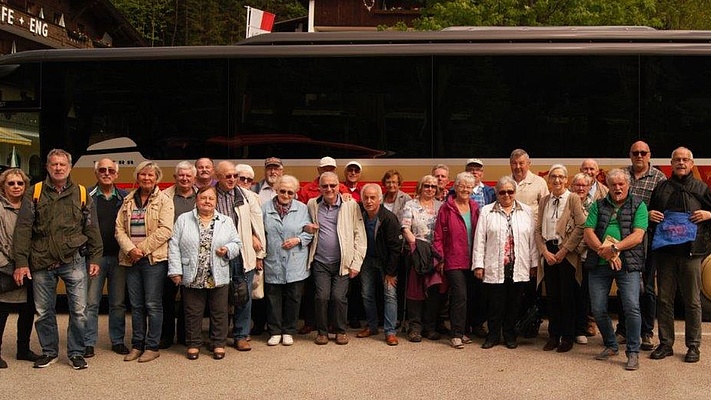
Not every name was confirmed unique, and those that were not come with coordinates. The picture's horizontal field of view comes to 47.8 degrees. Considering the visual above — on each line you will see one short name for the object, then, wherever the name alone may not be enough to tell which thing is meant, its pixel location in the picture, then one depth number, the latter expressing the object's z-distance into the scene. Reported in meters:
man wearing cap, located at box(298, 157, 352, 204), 8.95
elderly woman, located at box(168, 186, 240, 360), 7.38
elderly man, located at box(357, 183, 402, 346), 8.20
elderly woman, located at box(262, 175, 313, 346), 8.12
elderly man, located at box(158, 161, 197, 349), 7.62
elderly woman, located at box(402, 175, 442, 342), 8.23
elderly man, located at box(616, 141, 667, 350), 7.91
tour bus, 9.52
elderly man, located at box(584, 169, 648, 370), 7.16
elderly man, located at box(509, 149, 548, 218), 8.49
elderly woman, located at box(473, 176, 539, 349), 7.88
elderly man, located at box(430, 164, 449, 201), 8.57
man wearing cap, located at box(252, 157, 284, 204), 8.89
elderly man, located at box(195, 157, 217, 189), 7.84
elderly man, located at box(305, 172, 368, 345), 8.16
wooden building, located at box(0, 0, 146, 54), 29.05
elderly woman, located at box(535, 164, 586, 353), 7.65
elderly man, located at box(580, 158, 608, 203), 8.06
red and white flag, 26.45
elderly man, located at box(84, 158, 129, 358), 7.61
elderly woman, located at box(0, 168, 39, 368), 7.08
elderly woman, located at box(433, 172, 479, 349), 8.06
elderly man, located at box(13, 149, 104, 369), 7.02
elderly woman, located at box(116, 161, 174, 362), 7.39
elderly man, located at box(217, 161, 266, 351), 7.75
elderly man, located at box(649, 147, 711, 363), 7.32
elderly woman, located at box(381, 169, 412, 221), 8.74
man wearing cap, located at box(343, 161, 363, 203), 9.01
